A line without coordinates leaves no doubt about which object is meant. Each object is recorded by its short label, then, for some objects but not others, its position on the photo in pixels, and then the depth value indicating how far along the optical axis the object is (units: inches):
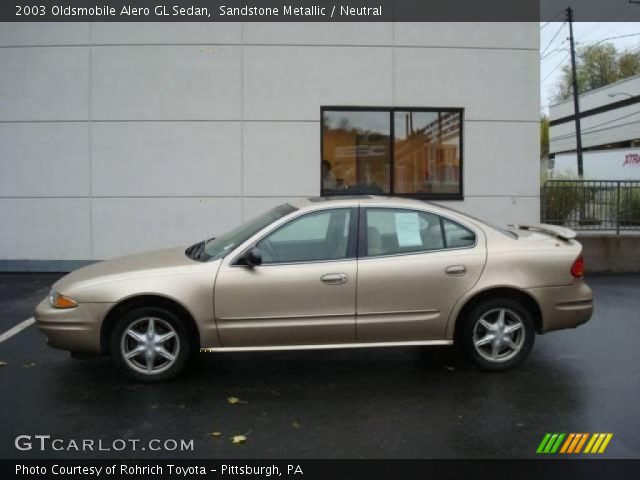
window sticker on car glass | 227.8
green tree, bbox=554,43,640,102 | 2414.2
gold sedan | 215.0
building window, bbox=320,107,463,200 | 446.6
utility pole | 1397.4
